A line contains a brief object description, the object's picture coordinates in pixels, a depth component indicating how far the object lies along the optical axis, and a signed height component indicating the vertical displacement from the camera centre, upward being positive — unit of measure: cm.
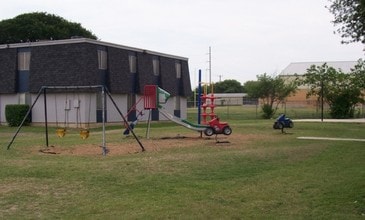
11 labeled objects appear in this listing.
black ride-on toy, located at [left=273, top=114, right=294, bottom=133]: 2439 -105
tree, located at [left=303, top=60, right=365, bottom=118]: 4450 +137
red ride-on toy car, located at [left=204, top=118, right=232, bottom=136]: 2117 -107
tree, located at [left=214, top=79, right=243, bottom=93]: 14012 +474
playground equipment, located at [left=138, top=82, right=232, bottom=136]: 2125 -34
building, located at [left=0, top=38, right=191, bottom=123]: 3133 +198
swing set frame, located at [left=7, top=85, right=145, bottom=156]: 1509 -132
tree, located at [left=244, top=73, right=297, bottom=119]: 5262 +154
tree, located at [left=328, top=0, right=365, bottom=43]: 1905 +339
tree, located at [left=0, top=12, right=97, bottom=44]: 5447 +811
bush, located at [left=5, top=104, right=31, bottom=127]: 3269 -60
